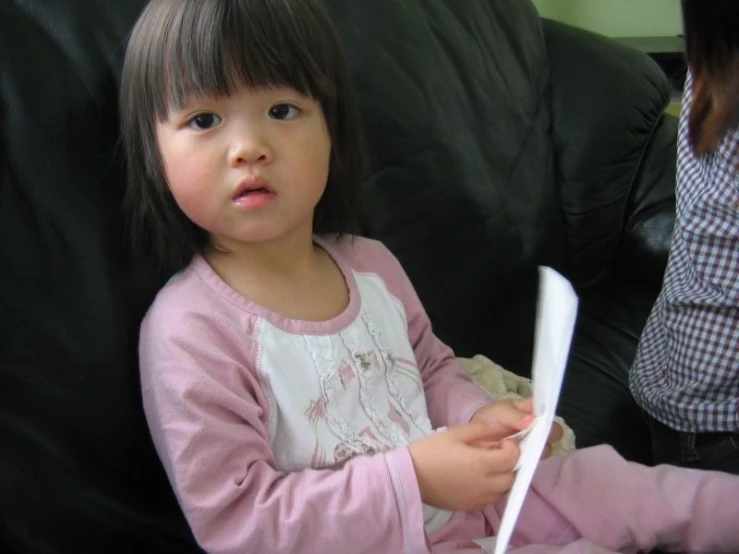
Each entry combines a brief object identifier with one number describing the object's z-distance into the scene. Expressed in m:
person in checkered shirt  0.91
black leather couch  0.78
